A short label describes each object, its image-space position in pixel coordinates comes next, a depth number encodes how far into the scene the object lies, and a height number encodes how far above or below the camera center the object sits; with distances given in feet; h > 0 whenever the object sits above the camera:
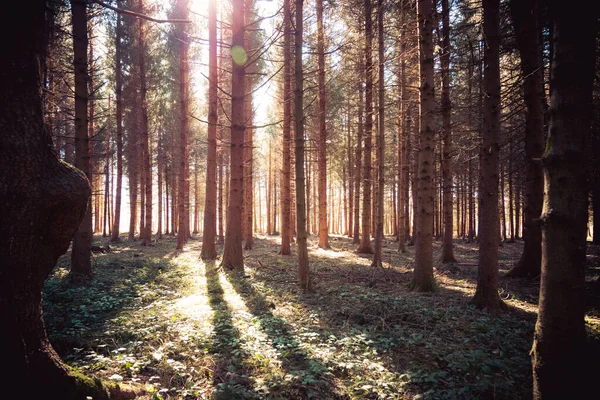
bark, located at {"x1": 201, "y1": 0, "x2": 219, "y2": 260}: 39.37 +3.32
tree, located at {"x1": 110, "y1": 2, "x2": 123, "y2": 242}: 56.87 +19.73
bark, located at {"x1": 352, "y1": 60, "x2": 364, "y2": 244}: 52.49 +6.54
